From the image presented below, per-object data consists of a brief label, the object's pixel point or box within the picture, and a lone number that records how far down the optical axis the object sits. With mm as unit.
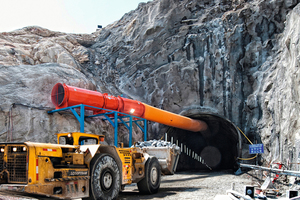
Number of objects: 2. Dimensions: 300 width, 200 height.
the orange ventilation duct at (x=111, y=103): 14034
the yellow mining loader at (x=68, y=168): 6176
